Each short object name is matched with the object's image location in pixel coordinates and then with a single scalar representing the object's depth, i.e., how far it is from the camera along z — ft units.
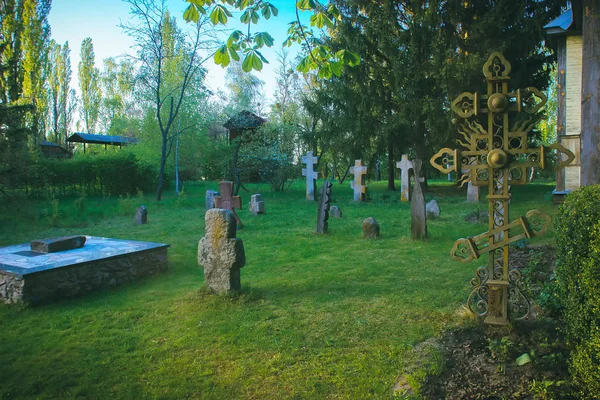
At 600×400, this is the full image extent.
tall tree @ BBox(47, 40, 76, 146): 110.42
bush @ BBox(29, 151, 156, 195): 60.23
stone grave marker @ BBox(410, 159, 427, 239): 30.89
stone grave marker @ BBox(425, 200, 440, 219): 41.01
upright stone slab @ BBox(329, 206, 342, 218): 44.50
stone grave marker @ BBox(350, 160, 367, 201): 60.13
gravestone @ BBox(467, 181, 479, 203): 54.19
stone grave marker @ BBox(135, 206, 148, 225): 43.16
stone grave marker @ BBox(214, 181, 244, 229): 37.86
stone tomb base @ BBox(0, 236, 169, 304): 19.27
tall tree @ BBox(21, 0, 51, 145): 58.39
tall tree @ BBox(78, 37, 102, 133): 128.06
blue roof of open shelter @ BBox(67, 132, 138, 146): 95.67
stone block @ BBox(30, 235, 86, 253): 23.39
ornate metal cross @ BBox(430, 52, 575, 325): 13.38
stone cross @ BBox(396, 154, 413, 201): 59.16
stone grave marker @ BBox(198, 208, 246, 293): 19.19
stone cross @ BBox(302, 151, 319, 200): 63.57
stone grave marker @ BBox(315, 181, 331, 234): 35.45
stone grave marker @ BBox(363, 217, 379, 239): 32.76
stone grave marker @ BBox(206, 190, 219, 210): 51.49
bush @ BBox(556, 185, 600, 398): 9.03
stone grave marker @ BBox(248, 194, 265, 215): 47.70
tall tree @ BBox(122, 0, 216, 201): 68.91
